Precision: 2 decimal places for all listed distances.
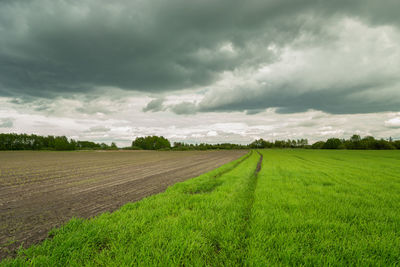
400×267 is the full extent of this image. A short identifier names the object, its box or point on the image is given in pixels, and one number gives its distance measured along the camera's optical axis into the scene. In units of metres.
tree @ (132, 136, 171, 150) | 163.38
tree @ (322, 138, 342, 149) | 137.62
